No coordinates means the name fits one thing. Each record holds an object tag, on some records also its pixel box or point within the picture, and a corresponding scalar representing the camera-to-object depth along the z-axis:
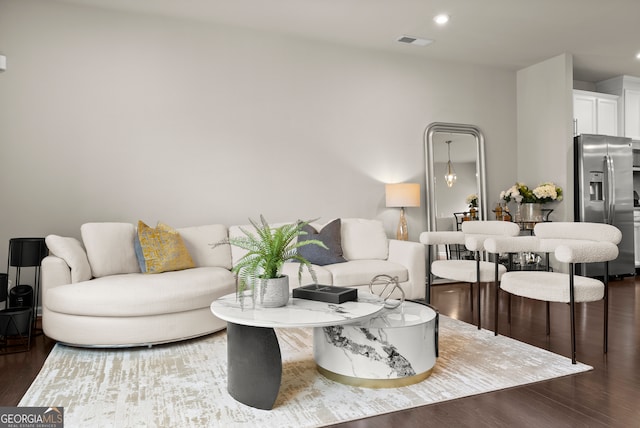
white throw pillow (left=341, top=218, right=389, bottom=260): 4.50
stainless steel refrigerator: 5.71
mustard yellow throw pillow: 3.54
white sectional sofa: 2.99
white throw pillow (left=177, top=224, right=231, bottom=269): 4.01
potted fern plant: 2.38
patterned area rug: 2.07
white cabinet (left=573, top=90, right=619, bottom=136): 6.16
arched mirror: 5.62
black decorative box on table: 2.50
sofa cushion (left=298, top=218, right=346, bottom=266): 4.12
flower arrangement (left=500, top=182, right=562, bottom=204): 5.62
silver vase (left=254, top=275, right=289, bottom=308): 2.38
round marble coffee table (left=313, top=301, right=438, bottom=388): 2.38
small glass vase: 5.75
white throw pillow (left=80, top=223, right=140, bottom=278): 3.48
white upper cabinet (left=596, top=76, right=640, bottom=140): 6.47
